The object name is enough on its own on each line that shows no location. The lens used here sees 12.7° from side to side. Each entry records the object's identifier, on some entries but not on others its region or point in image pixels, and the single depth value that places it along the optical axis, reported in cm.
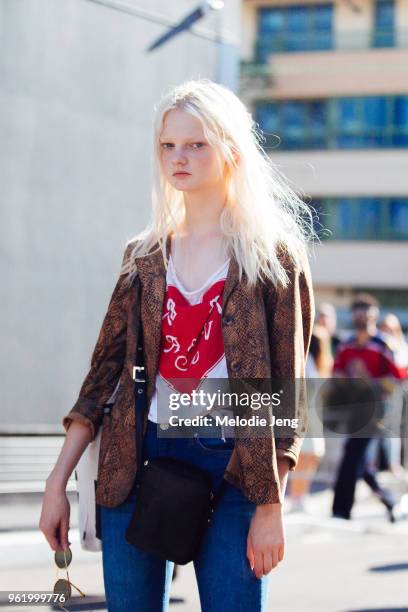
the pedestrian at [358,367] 1474
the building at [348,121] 5289
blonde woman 386
